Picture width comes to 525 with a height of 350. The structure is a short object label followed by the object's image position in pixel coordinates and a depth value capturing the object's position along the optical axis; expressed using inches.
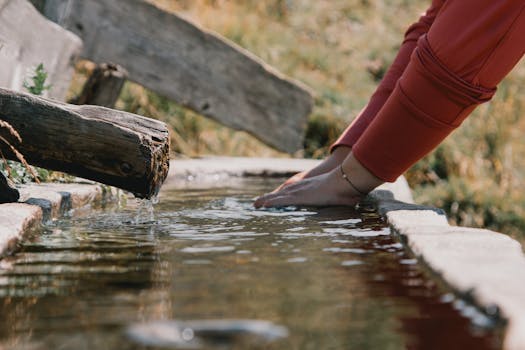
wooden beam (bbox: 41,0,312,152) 198.1
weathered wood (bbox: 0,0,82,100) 155.6
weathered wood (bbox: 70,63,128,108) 183.3
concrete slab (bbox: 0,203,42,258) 80.7
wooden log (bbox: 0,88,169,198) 98.7
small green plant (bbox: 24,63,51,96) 132.1
